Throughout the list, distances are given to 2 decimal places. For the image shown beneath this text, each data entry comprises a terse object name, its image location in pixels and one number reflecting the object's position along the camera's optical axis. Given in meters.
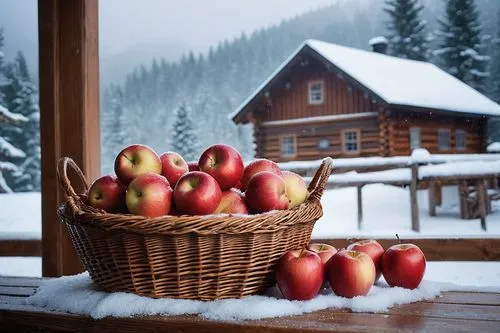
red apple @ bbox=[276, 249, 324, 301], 1.00
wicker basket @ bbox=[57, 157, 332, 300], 0.97
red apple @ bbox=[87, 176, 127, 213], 1.12
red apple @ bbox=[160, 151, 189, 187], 1.21
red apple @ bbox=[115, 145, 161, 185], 1.15
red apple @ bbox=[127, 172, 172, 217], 1.02
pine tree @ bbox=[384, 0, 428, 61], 9.59
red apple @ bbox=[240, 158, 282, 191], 1.22
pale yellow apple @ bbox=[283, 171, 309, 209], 1.18
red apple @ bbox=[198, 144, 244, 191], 1.14
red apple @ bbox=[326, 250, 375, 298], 1.01
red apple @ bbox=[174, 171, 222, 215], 1.01
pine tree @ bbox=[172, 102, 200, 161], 12.59
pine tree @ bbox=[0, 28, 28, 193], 5.20
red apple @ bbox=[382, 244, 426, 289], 1.07
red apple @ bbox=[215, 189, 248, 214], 1.08
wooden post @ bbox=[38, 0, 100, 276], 1.92
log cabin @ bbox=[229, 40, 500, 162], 9.59
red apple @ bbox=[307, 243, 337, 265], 1.10
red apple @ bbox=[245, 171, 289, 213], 1.07
